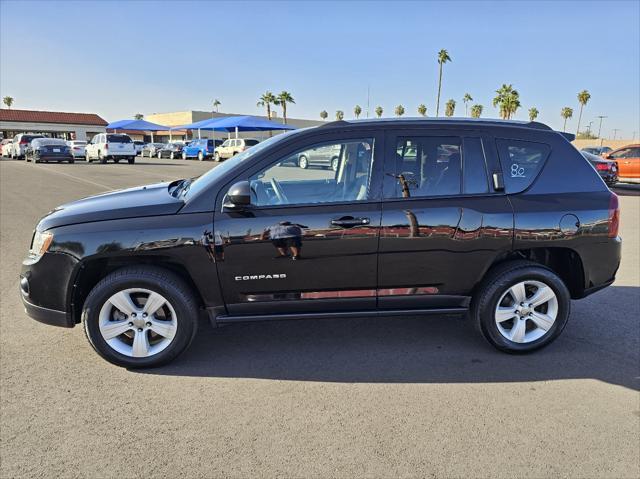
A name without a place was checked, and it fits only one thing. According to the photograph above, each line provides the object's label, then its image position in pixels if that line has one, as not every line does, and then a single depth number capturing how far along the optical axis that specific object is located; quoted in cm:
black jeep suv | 334
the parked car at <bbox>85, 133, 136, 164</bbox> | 2817
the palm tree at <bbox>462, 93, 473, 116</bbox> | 9381
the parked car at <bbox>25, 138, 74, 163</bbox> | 2781
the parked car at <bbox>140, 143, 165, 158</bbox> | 4325
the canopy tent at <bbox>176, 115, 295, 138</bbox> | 3844
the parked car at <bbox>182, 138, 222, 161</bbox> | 3812
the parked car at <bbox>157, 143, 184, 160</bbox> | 4203
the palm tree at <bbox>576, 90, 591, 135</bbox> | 8888
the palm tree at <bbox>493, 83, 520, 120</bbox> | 6706
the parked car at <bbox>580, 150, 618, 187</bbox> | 1654
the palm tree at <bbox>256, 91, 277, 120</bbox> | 7431
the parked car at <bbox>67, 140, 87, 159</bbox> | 3139
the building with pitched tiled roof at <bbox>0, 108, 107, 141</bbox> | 5984
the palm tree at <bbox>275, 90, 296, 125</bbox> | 7344
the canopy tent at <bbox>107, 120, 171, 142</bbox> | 4434
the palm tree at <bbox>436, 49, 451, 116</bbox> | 6500
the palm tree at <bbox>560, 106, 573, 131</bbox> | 10144
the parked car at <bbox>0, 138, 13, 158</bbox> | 3451
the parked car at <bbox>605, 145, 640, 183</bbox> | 1848
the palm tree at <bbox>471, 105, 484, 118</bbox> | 9362
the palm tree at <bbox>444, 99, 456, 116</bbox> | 8794
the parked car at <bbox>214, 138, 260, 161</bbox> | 3288
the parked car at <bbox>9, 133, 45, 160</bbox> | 3228
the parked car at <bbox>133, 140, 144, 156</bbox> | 4703
